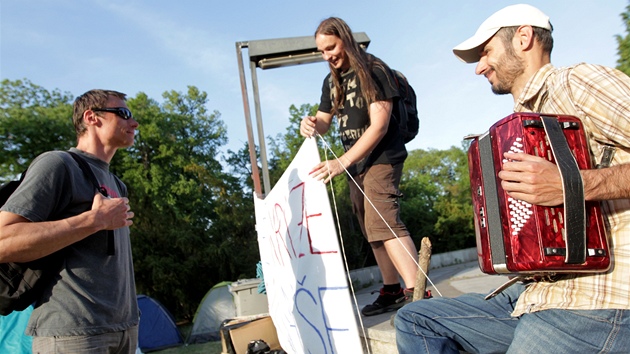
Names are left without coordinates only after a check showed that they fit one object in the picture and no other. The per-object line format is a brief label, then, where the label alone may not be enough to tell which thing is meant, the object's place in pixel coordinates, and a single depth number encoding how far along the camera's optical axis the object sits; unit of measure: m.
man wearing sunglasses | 1.92
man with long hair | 2.81
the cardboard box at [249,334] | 5.25
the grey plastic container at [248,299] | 6.75
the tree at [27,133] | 18.78
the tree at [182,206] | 15.72
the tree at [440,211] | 26.86
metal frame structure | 5.81
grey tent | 10.84
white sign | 2.20
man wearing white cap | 1.38
